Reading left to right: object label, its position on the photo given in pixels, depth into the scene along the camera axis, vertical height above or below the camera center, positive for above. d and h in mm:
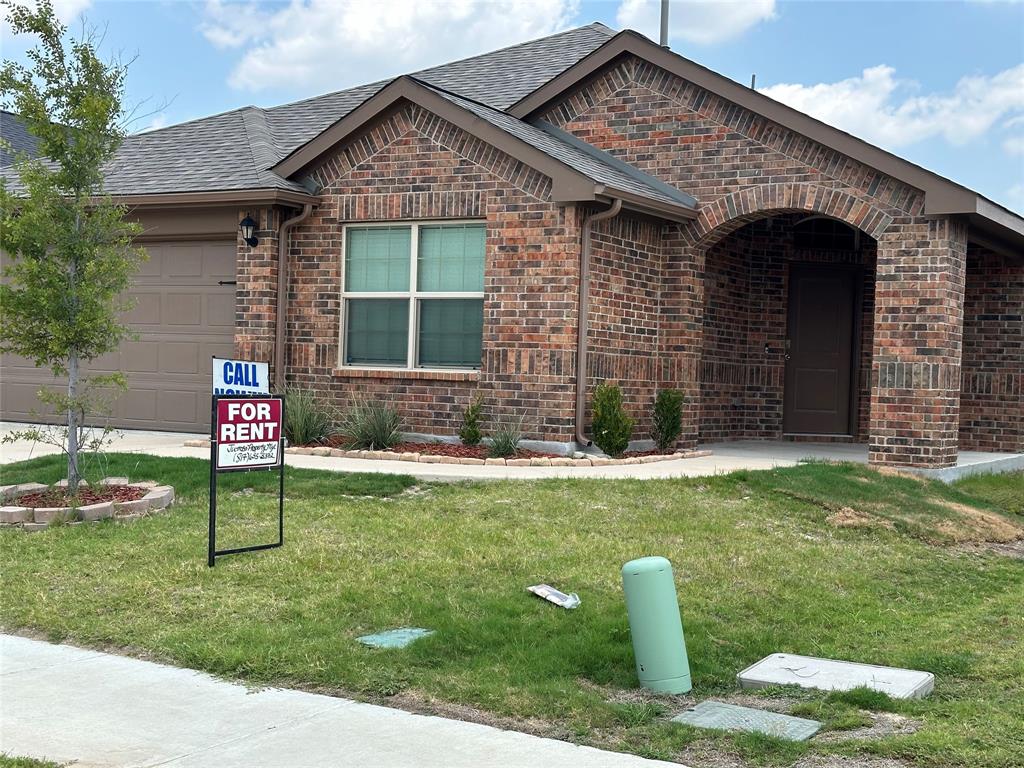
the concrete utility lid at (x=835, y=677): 6160 -1595
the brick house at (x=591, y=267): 14055 +1209
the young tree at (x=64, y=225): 10312 +1036
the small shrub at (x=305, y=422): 14578 -818
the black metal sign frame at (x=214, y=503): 8203 -1034
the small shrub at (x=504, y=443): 13672 -943
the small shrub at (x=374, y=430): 14266 -877
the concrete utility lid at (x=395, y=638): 6676 -1568
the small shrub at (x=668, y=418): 15109 -663
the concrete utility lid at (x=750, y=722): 5504 -1642
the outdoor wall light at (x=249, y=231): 15430 +1522
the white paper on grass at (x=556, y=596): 7520 -1469
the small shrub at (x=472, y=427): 14180 -796
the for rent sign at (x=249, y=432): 8484 -572
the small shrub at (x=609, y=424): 13969 -700
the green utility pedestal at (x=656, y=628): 6227 -1349
